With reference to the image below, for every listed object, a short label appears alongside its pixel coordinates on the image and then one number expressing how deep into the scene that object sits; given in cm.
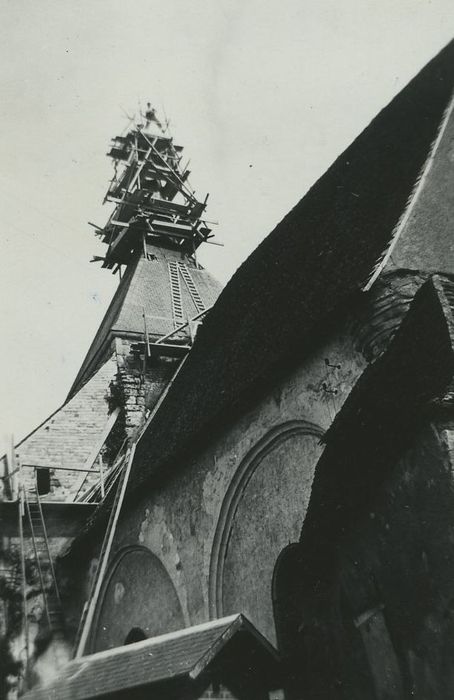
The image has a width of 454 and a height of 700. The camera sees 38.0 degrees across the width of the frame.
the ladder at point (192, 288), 1876
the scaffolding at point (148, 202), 2223
